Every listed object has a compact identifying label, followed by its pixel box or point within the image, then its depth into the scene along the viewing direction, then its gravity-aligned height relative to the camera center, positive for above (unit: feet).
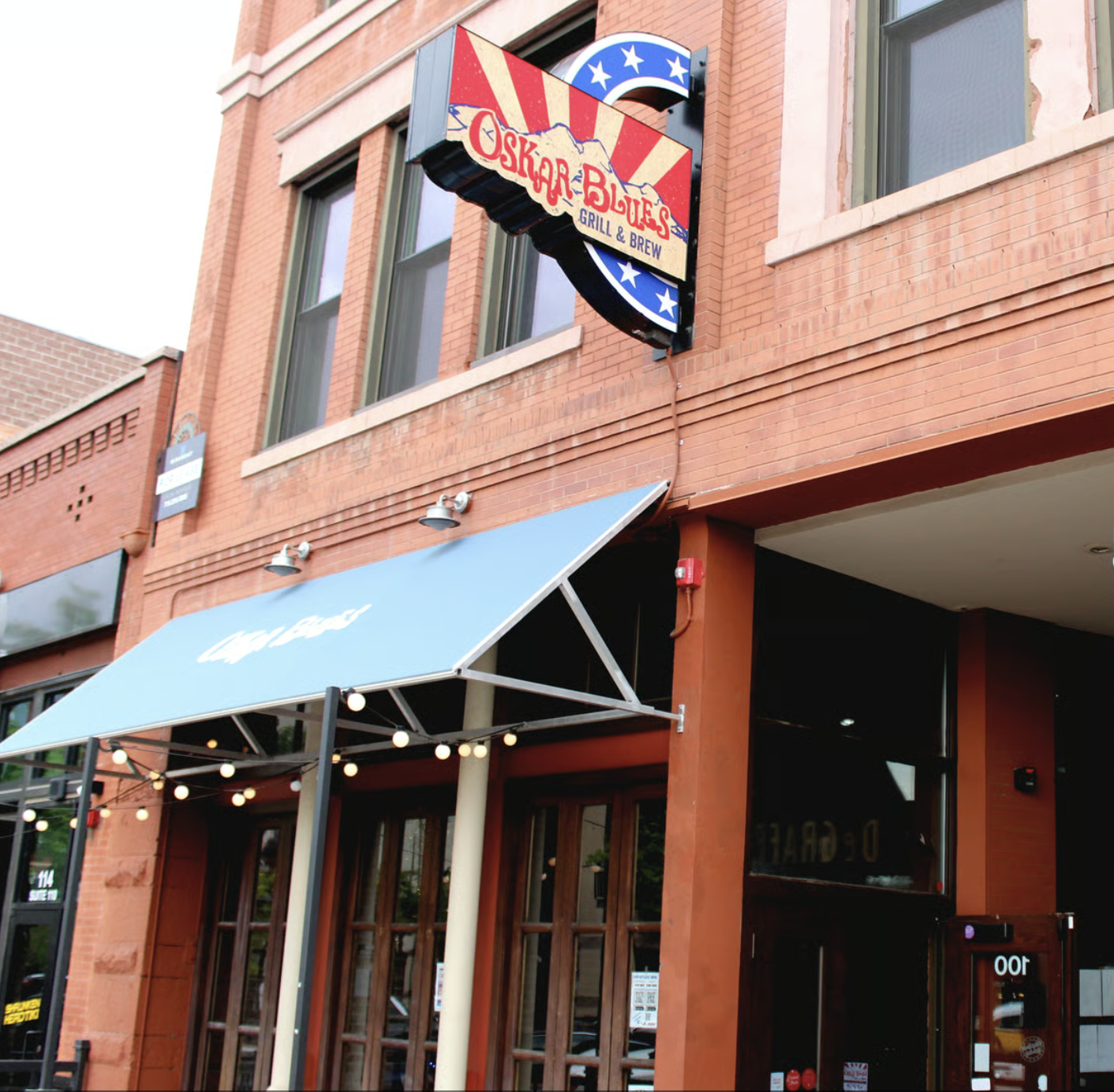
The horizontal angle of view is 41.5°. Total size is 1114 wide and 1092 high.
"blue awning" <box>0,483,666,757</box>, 24.36 +5.43
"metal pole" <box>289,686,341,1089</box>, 20.44 +0.46
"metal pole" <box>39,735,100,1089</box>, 24.94 -0.66
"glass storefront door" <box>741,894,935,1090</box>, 26.20 -0.65
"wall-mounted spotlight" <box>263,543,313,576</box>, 34.37 +8.11
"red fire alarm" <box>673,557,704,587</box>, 25.99 +6.41
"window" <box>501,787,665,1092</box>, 28.12 -0.04
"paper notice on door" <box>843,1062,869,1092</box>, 27.22 -2.07
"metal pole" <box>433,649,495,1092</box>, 27.86 +0.54
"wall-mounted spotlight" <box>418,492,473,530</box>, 30.07 +8.36
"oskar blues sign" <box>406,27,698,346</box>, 24.47 +13.01
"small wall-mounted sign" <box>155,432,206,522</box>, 40.32 +11.76
